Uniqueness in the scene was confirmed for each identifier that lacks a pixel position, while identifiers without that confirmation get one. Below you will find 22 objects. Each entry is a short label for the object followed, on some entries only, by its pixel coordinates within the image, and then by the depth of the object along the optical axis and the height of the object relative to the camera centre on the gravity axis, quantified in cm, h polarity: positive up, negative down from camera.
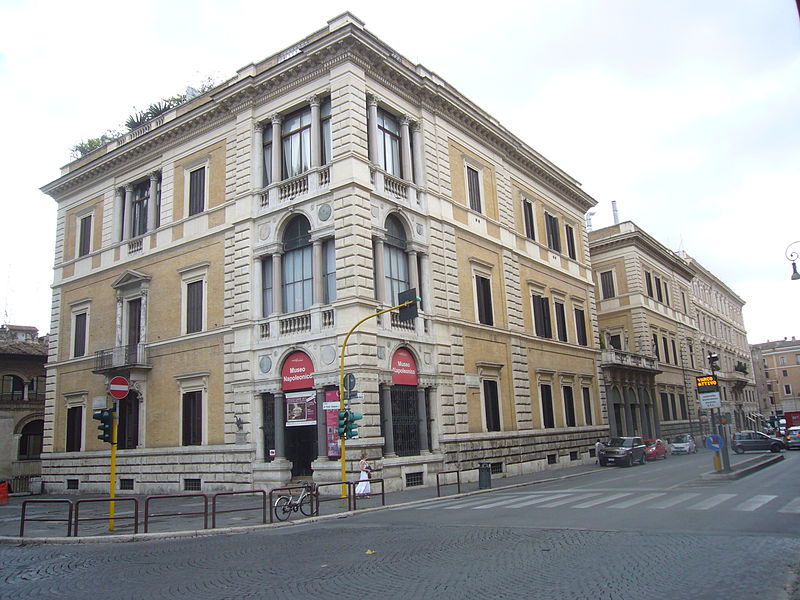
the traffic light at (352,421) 1927 +49
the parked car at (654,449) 3728 -148
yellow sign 2327 +132
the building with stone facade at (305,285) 2384 +636
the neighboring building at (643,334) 4497 +680
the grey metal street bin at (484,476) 2216 -146
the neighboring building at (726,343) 6644 +800
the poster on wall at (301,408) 2323 +112
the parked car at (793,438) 4450 -146
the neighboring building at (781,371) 10994 +736
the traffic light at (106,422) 1602 +67
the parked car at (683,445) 4372 -150
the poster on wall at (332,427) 2225 +40
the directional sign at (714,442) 2211 -73
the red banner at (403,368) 2385 +240
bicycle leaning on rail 1608 -147
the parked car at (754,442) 3976 -144
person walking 1997 -120
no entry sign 1639 +150
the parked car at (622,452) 3216 -132
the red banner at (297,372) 2345 +239
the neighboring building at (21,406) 3944 +290
